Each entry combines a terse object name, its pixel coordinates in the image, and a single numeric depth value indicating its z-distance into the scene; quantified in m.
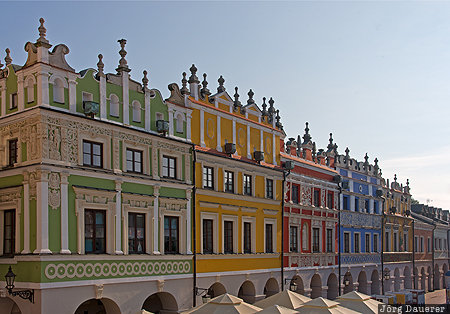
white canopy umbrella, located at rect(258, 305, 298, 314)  17.65
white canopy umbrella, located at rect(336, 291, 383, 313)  21.92
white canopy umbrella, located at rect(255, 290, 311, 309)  21.14
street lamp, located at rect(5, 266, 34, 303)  18.30
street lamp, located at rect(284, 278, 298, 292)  30.81
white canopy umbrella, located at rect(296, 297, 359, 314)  18.95
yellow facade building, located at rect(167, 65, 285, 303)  25.69
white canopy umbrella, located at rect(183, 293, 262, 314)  18.84
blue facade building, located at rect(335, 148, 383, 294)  39.19
